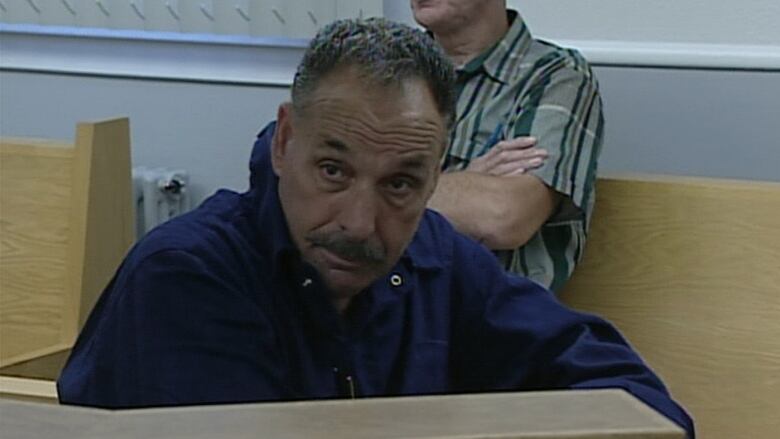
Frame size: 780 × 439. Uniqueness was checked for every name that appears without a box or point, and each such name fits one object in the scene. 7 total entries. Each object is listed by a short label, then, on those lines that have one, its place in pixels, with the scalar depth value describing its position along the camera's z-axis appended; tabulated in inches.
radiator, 183.2
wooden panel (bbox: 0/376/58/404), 113.5
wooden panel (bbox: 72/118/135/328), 147.6
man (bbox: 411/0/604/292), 135.3
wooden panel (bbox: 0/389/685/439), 60.8
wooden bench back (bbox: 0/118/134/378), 148.0
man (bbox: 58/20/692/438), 92.0
